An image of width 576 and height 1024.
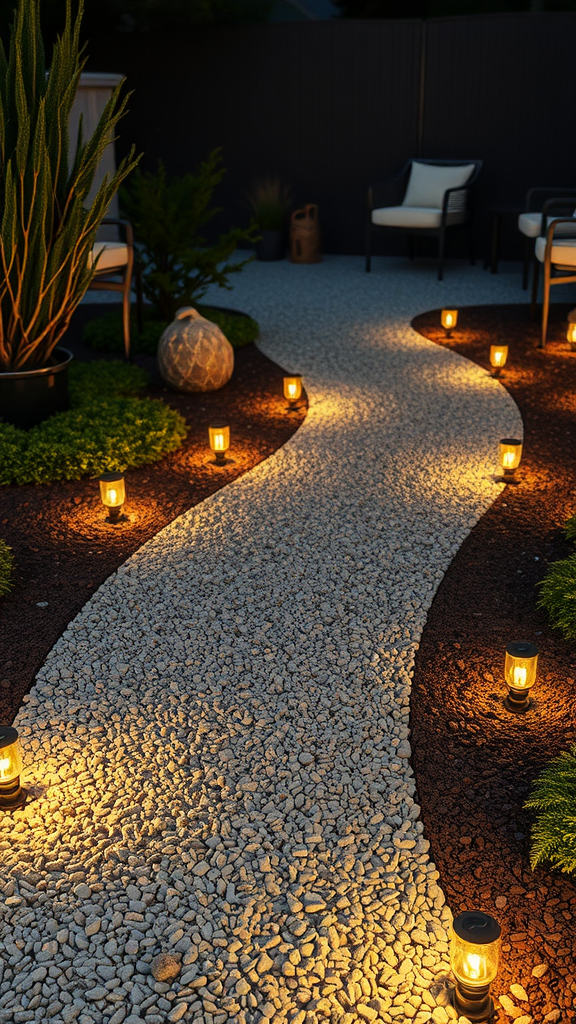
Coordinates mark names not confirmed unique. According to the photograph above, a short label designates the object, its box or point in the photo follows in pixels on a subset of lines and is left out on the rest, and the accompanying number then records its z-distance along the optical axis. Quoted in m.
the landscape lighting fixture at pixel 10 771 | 2.11
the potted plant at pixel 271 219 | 9.59
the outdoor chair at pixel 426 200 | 8.48
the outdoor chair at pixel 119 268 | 5.39
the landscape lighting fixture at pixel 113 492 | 3.57
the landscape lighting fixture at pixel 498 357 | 5.55
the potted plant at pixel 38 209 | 3.88
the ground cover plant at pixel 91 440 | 4.01
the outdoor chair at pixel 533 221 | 6.70
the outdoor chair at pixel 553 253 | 5.70
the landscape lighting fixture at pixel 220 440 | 4.21
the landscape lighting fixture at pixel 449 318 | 6.52
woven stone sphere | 5.09
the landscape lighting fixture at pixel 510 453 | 3.96
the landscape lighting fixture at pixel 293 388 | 4.95
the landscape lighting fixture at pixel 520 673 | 2.44
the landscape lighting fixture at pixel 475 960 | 1.59
